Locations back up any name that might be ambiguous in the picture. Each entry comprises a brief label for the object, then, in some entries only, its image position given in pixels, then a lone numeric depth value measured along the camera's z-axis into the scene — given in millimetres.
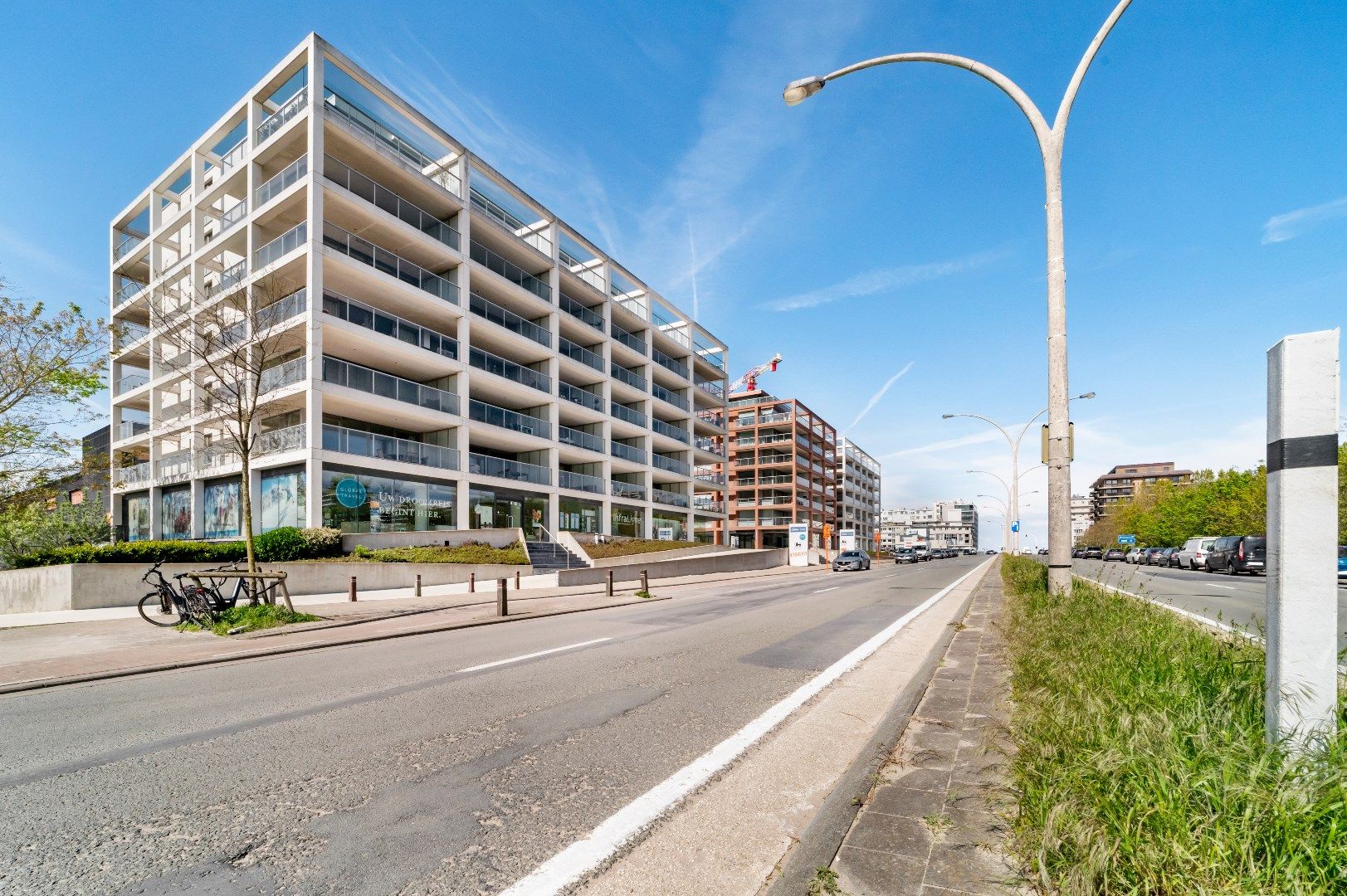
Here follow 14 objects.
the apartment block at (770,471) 85000
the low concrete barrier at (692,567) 25297
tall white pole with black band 2652
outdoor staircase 28734
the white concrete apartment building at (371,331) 24891
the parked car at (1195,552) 35903
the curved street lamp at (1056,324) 7785
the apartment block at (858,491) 112938
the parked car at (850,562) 39500
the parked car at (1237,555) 29234
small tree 13164
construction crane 80312
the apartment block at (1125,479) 169625
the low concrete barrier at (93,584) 16188
